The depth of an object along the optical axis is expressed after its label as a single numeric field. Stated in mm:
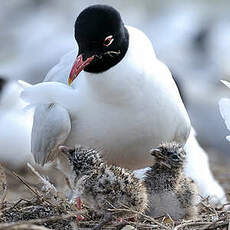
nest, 9437
